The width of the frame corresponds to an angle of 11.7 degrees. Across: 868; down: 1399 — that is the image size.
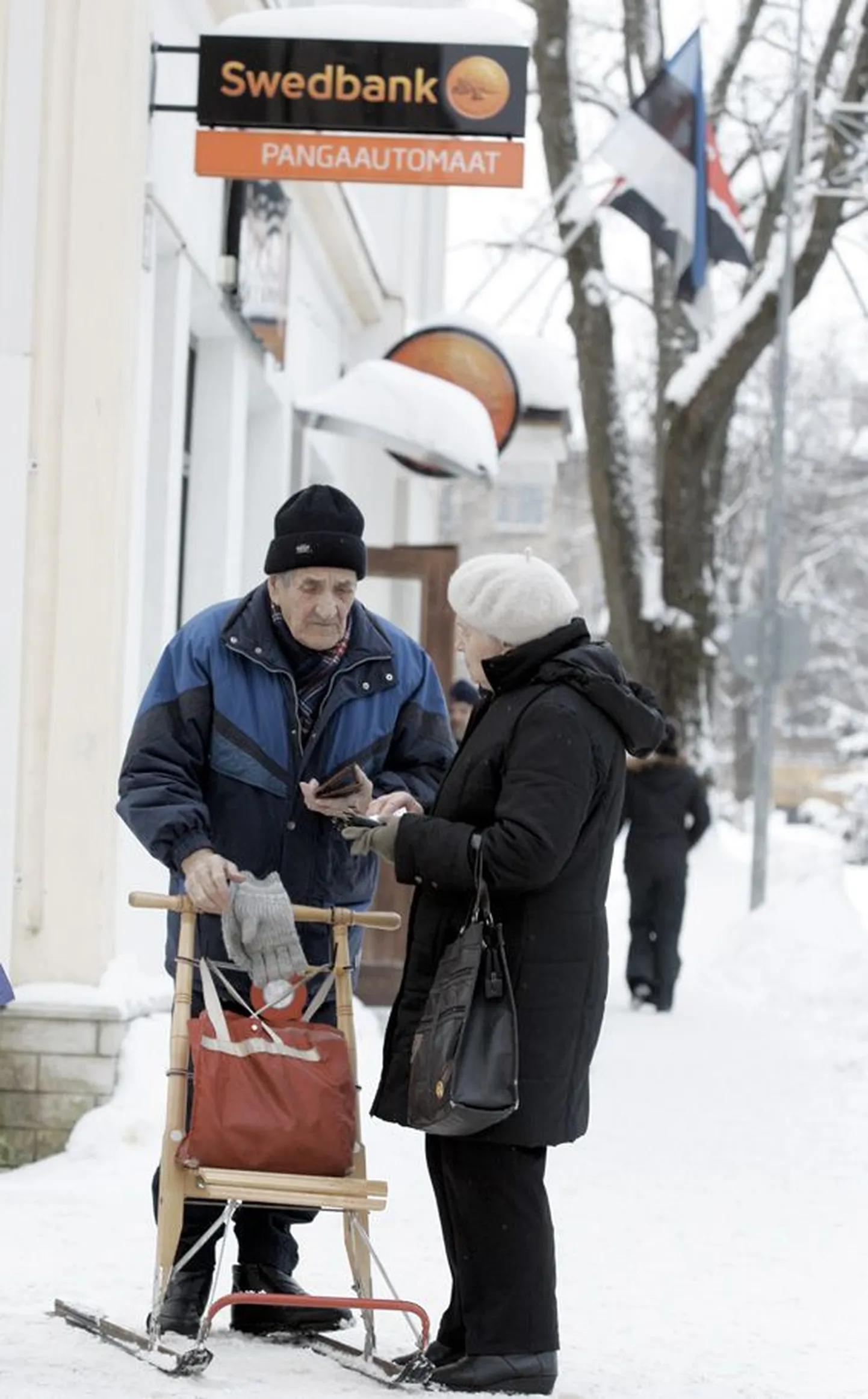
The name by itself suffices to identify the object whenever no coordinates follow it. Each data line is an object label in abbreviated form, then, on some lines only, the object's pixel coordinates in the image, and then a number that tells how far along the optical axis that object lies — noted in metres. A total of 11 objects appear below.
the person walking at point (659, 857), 24.75
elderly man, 8.79
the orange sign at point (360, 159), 13.68
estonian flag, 26.70
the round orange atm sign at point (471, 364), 24.35
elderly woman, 8.19
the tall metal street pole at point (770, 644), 32.09
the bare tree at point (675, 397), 32.33
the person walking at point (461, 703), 20.70
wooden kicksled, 8.04
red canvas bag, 8.22
